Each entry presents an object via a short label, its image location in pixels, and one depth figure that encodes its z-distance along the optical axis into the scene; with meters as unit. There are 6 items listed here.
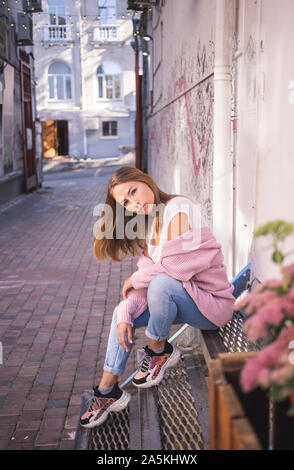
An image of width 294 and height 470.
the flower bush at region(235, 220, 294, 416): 1.22
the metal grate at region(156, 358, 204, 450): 2.34
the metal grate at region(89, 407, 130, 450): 2.37
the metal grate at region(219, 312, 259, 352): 2.58
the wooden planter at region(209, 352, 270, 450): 1.51
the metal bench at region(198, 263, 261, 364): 2.57
